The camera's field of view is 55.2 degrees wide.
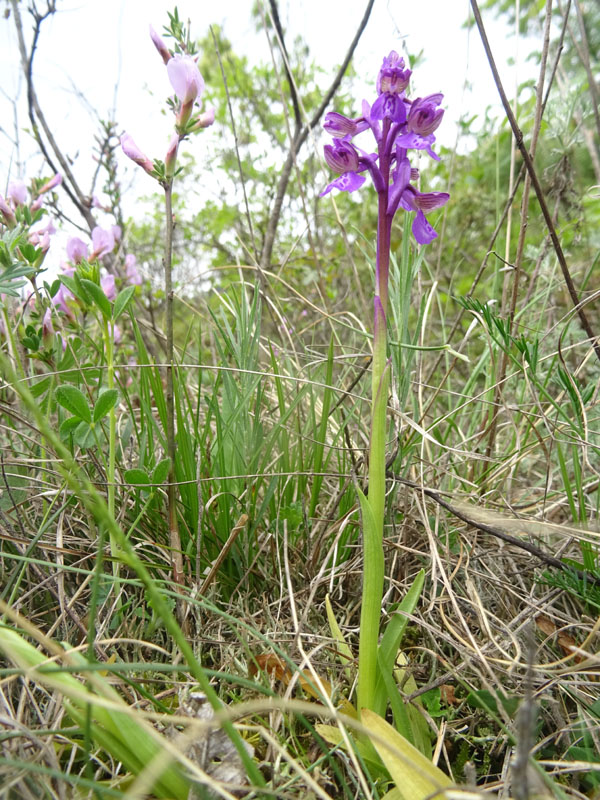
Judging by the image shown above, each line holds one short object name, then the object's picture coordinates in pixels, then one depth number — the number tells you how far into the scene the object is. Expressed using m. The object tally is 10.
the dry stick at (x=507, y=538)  0.21
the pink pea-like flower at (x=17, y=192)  0.29
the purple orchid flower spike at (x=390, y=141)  0.19
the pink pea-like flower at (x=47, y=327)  0.25
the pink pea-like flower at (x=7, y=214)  0.26
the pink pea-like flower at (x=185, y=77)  0.21
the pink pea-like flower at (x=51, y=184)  0.34
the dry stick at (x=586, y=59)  0.27
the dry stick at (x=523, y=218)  0.27
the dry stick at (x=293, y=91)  0.33
